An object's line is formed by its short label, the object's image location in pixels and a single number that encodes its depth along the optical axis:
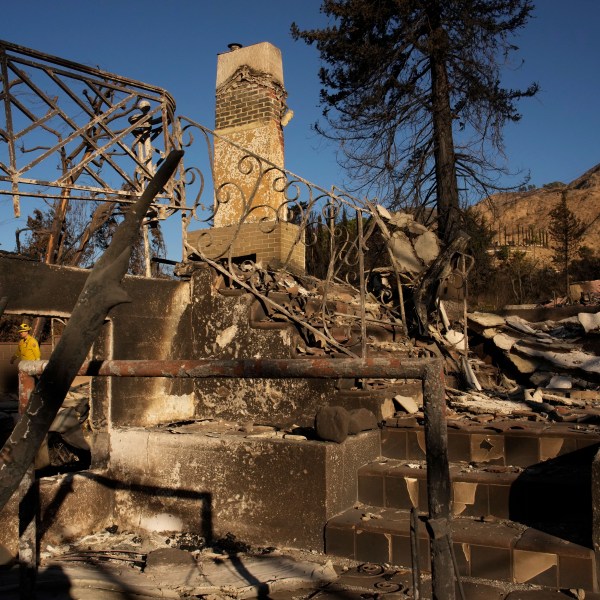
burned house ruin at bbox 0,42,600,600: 4.39
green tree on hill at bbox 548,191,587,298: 25.16
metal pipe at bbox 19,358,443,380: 2.42
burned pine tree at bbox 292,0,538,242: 12.96
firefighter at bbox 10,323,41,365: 8.72
